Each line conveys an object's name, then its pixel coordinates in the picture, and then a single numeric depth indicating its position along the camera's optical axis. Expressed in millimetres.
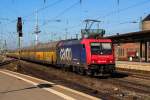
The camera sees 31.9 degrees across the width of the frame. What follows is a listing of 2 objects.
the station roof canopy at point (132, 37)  30719
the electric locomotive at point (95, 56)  18585
